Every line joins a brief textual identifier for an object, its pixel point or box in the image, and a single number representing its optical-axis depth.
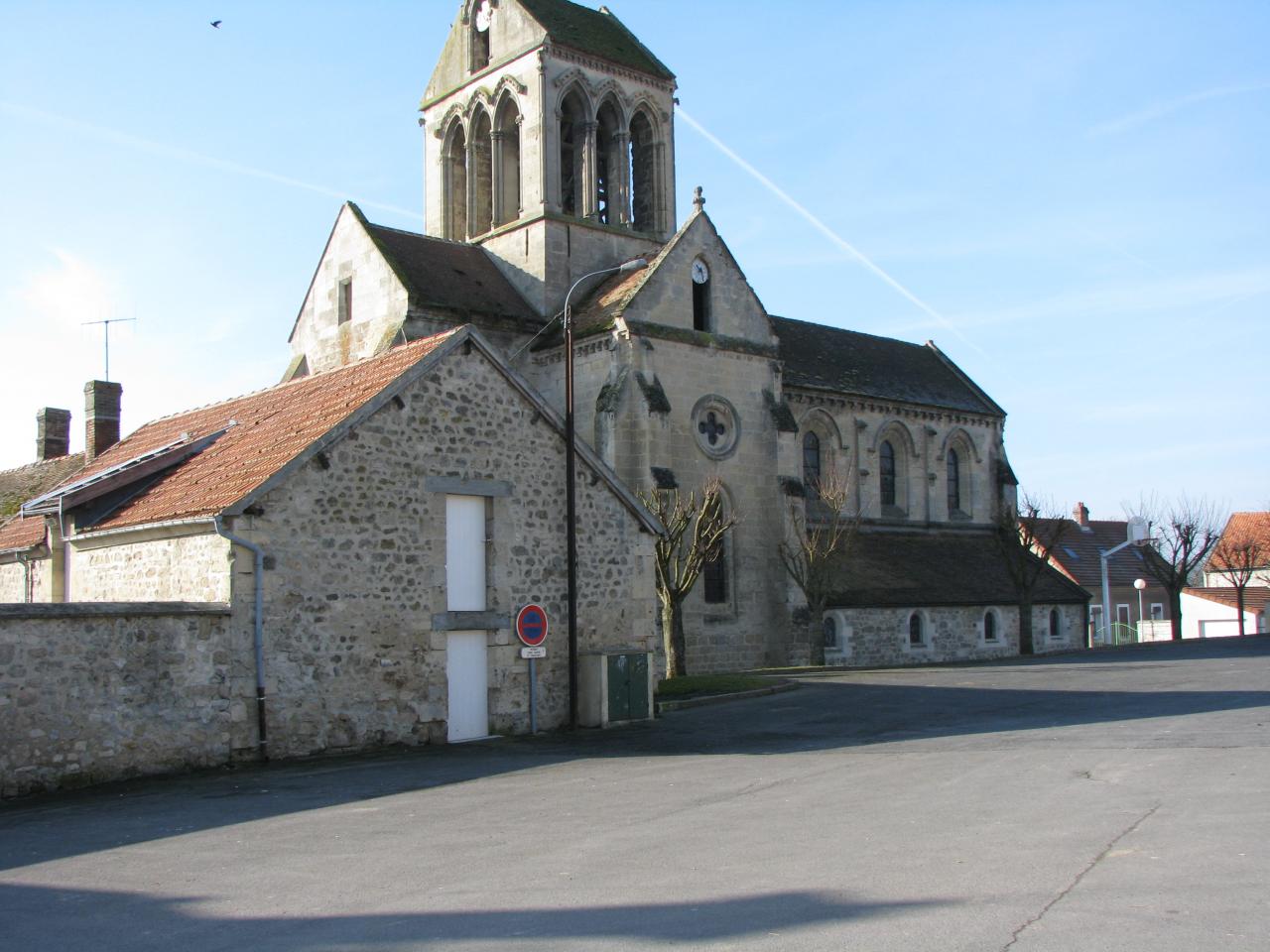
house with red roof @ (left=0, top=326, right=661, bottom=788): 14.16
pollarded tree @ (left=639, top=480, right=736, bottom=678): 27.22
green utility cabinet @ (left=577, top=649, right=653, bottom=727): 19.03
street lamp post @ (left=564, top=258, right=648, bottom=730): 18.92
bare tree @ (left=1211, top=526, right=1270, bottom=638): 54.83
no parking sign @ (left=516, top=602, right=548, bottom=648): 18.19
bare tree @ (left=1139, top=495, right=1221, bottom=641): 50.72
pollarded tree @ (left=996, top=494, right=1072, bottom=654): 40.59
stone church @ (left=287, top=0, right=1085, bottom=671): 31.28
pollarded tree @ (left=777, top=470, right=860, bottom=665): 32.31
